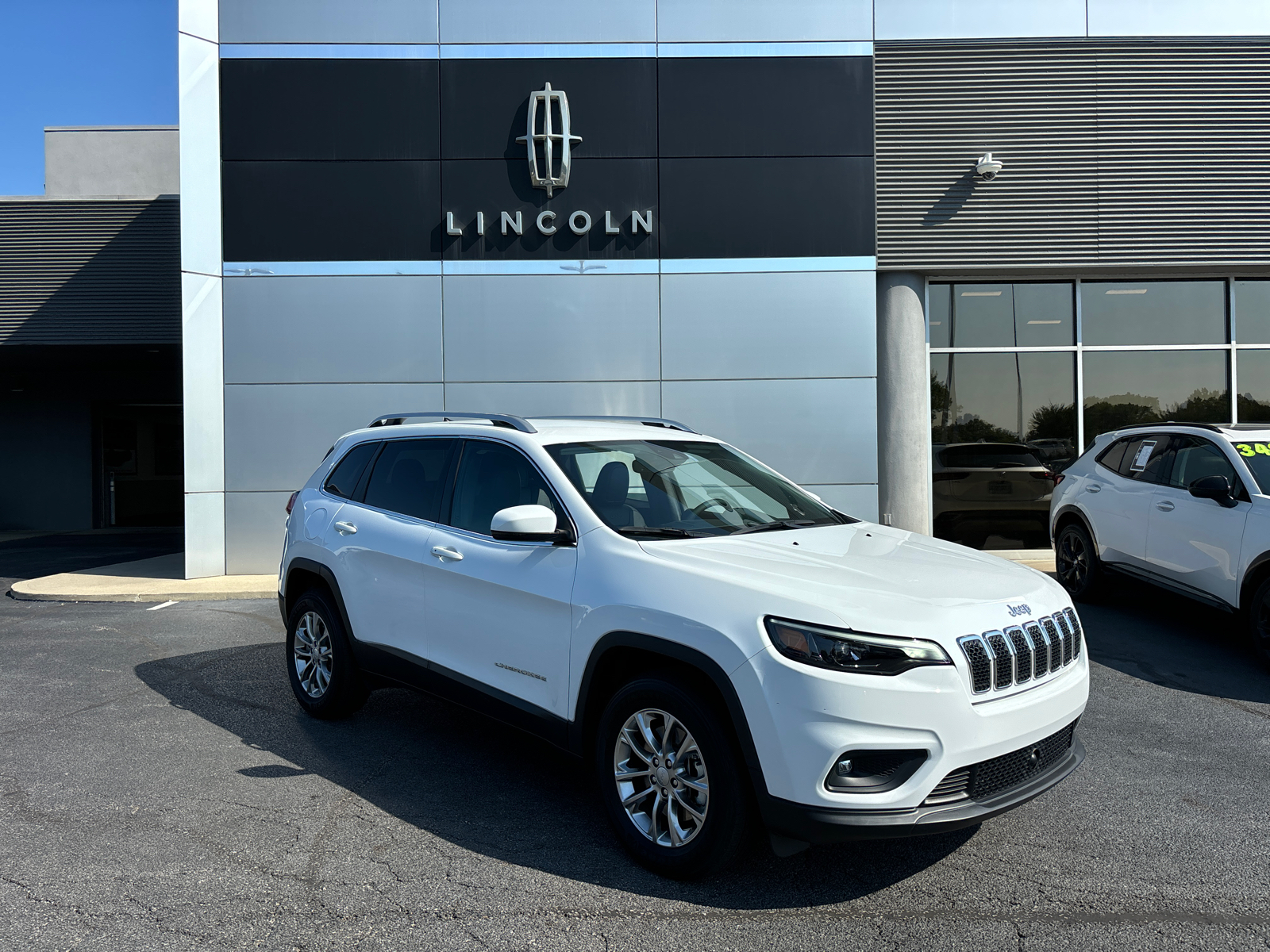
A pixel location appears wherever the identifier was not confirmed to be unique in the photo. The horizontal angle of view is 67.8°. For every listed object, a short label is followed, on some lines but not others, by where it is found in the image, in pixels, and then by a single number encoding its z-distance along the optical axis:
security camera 12.17
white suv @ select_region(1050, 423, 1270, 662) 6.63
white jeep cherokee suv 3.13
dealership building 11.84
